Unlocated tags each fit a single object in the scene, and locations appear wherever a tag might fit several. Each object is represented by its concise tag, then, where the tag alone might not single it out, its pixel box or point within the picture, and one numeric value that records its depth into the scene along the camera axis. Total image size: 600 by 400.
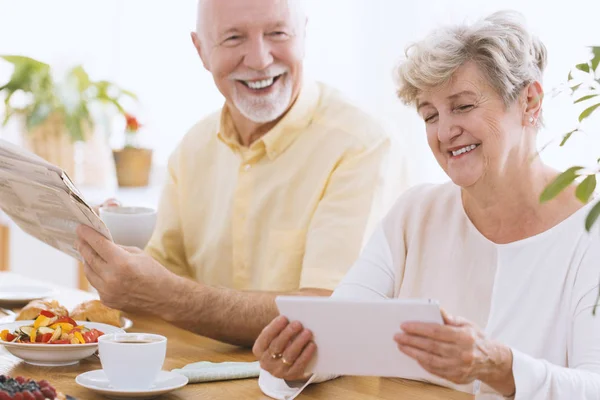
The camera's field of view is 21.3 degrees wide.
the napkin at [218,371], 2.27
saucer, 2.16
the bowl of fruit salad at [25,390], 1.98
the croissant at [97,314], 2.55
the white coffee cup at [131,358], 2.15
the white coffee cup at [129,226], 2.54
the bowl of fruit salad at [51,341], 2.30
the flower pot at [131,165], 4.89
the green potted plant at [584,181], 1.73
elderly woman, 2.22
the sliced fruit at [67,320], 2.37
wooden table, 2.23
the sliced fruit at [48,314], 2.43
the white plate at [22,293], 2.80
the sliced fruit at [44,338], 2.33
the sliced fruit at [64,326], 2.35
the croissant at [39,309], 2.53
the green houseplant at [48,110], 4.39
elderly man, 2.74
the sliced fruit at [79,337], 2.33
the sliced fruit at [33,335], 2.33
